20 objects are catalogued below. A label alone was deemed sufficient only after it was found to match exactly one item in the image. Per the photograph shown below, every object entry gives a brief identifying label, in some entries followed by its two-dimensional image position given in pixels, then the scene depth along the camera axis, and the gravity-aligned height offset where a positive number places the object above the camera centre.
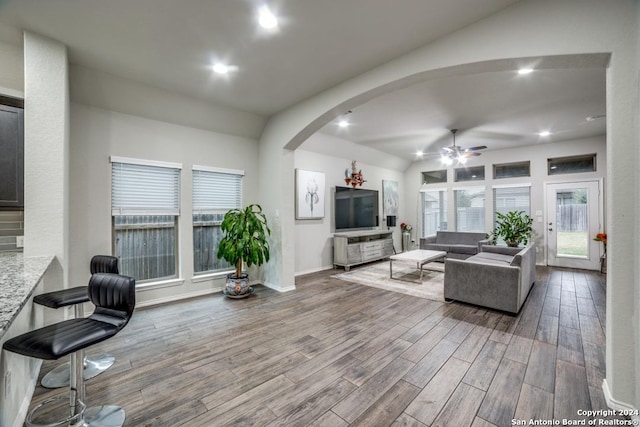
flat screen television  6.20 +0.15
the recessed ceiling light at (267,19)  2.12 +1.68
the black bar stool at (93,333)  1.35 -0.64
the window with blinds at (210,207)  4.18 +0.14
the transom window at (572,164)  5.83 +1.11
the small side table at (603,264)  5.31 -1.09
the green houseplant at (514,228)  6.15 -0.38
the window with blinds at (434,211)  7.75 +0.06
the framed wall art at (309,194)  5.36 +0.44
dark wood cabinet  2.27 +0.55
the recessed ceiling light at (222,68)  2.90 +1.69
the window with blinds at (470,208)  7.11 +0.13
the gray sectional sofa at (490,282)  3.23 -0.93
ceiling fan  4.89 +1.15
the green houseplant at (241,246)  3.94 -0.47
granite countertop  0.98 -0.35
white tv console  5.77 -0.79
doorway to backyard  5.70 -0.29
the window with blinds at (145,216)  3.49 +0.01
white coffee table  4.67 -0.82
